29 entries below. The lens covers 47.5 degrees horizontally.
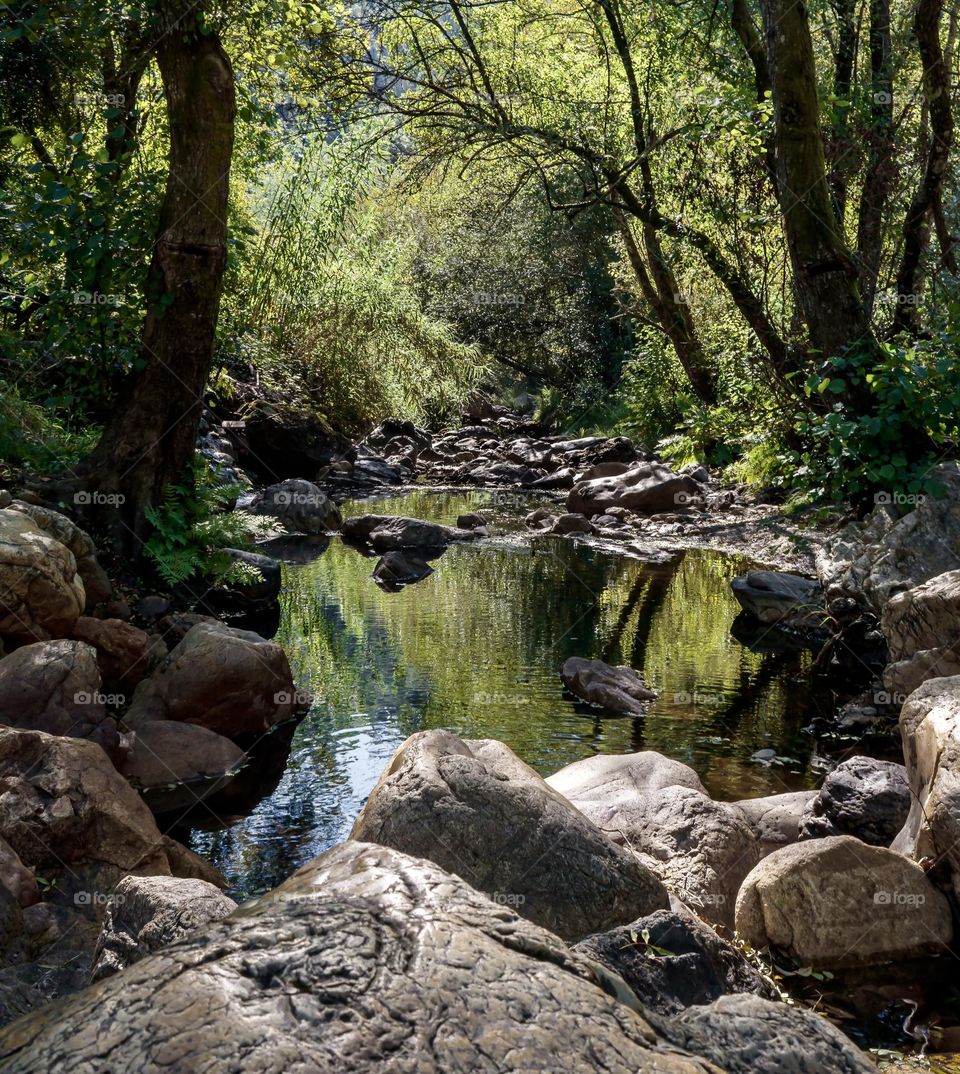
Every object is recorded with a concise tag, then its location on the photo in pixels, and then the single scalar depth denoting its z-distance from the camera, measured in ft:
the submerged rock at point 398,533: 46.29
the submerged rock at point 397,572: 40.45
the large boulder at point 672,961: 10.49
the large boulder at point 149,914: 10.85
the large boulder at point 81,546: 25.02
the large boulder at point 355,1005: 6.16
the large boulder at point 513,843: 13.98
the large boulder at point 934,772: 15.21
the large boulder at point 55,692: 19.51
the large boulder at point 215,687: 23.07
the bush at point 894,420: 28.58
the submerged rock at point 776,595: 33.06
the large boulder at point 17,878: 14.01
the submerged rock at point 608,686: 26.24
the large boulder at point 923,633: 21.94
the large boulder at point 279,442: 61.26
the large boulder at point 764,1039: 7.64
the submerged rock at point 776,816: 18.37
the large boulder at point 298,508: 51.42
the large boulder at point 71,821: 15.37
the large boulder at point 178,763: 20.99
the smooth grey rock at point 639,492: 55.36
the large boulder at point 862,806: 17.74
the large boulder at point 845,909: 14.83
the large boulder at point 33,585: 21.59
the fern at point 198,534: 29.91
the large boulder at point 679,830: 16.22
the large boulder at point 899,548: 26.55
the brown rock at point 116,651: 23.44
